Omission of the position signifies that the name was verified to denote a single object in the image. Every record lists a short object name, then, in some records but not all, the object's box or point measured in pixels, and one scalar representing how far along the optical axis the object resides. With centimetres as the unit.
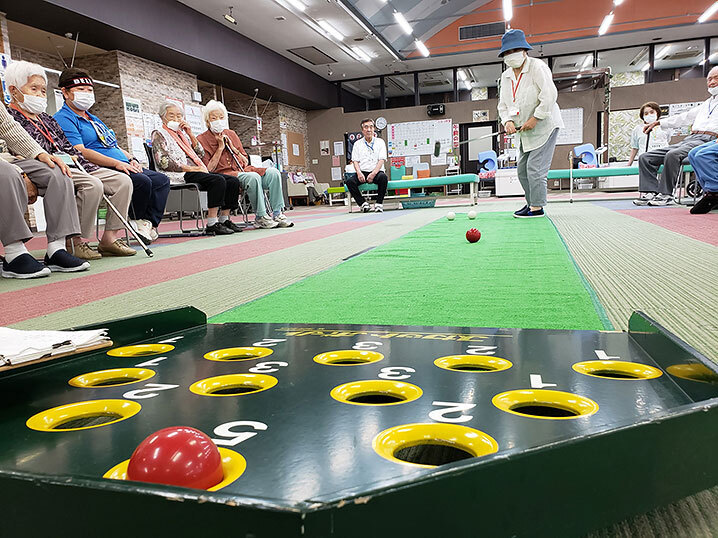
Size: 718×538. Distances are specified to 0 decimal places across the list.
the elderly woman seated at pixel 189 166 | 458
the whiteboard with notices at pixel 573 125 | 1355
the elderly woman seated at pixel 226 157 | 524
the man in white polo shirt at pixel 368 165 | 779
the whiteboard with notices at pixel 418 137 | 1500
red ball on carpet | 301
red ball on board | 45
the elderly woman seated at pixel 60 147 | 309
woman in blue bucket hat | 436
